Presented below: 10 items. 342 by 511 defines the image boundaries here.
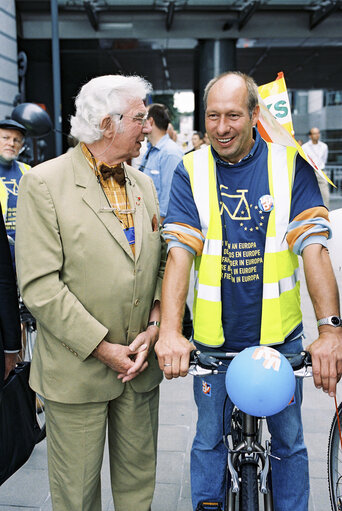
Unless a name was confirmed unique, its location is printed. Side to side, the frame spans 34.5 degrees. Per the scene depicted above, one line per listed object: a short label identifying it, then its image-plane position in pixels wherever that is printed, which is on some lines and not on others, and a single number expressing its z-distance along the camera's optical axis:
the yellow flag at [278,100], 2.29
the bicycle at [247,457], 1.82
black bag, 2.13
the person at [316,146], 12.94
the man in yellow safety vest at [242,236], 1.97
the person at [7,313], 2.05
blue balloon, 1.68
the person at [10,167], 4.10
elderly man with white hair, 1.96
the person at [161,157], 5.14
